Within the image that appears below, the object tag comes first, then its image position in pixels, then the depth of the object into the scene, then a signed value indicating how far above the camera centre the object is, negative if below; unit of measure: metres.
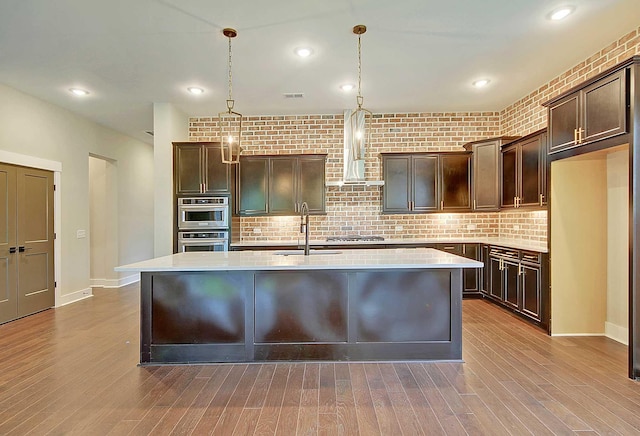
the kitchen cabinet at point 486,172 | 5.18 +0.70
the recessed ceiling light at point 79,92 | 4.62 +1.73
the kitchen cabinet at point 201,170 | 5.20 +0.73
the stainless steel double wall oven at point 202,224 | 5.07 -0.08
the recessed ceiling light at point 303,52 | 3.59 +1.75
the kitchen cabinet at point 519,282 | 3.96 -0.83
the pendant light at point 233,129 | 5.45 +1.55
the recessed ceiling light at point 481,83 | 4.49 +1.77
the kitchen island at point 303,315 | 3.08 -0.86
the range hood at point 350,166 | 5.44 +0.83
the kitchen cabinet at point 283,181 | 5.52 +0.59
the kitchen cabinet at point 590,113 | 2.88 +0.96
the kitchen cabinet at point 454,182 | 5.54 +0.56
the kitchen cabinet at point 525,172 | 4.19 +0.60
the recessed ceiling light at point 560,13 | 2.91 +1.75
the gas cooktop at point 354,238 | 5.50 -0.33
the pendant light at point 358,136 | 3.03 +0.72
